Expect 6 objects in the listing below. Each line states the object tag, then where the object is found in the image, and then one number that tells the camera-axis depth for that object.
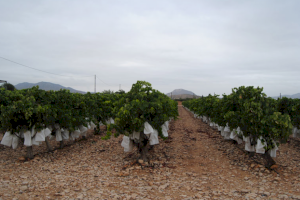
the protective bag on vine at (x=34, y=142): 7.83
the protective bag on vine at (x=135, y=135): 7.22
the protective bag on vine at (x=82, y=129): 10.89
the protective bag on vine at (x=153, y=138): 7.28
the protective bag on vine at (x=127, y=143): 7.44
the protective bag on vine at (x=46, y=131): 8.05
